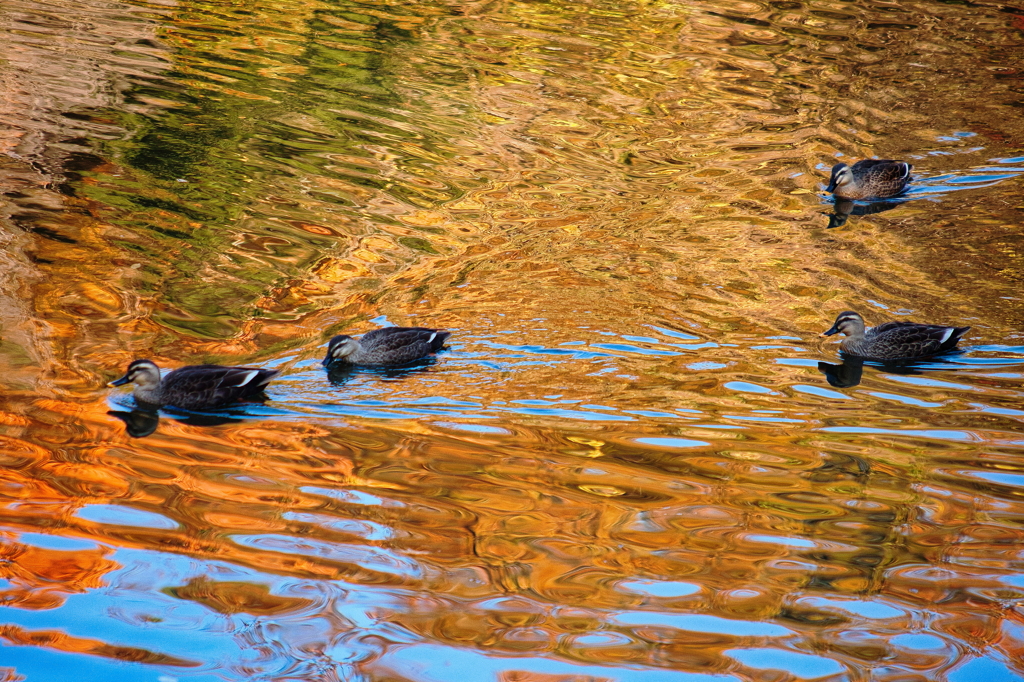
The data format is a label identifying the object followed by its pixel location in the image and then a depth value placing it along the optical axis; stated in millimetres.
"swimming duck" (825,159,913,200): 25531
